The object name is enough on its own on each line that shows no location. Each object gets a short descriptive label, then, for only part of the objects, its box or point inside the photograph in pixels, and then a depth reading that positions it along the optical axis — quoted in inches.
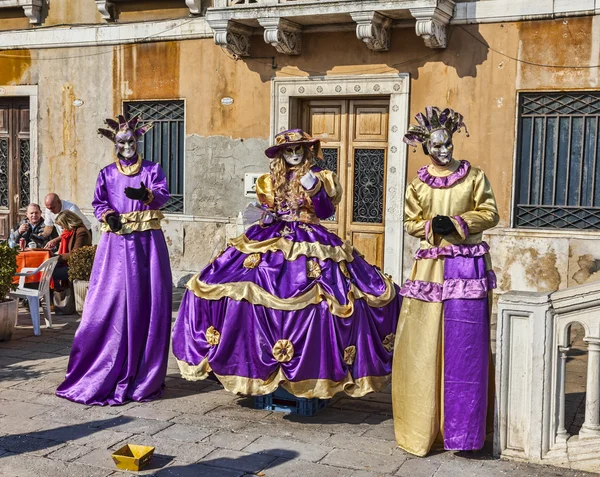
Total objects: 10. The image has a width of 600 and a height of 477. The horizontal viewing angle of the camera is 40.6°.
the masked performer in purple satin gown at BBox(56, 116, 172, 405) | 233.5
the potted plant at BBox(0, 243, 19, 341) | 301.1
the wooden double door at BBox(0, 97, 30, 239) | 491.8
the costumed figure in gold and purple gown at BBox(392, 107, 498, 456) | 186.4
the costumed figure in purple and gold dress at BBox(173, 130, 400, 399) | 208.4
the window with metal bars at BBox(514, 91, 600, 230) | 353.4
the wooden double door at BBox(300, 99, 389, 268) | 396.5
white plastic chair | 324.5
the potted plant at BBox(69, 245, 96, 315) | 357.4
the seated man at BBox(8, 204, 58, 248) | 381.1
